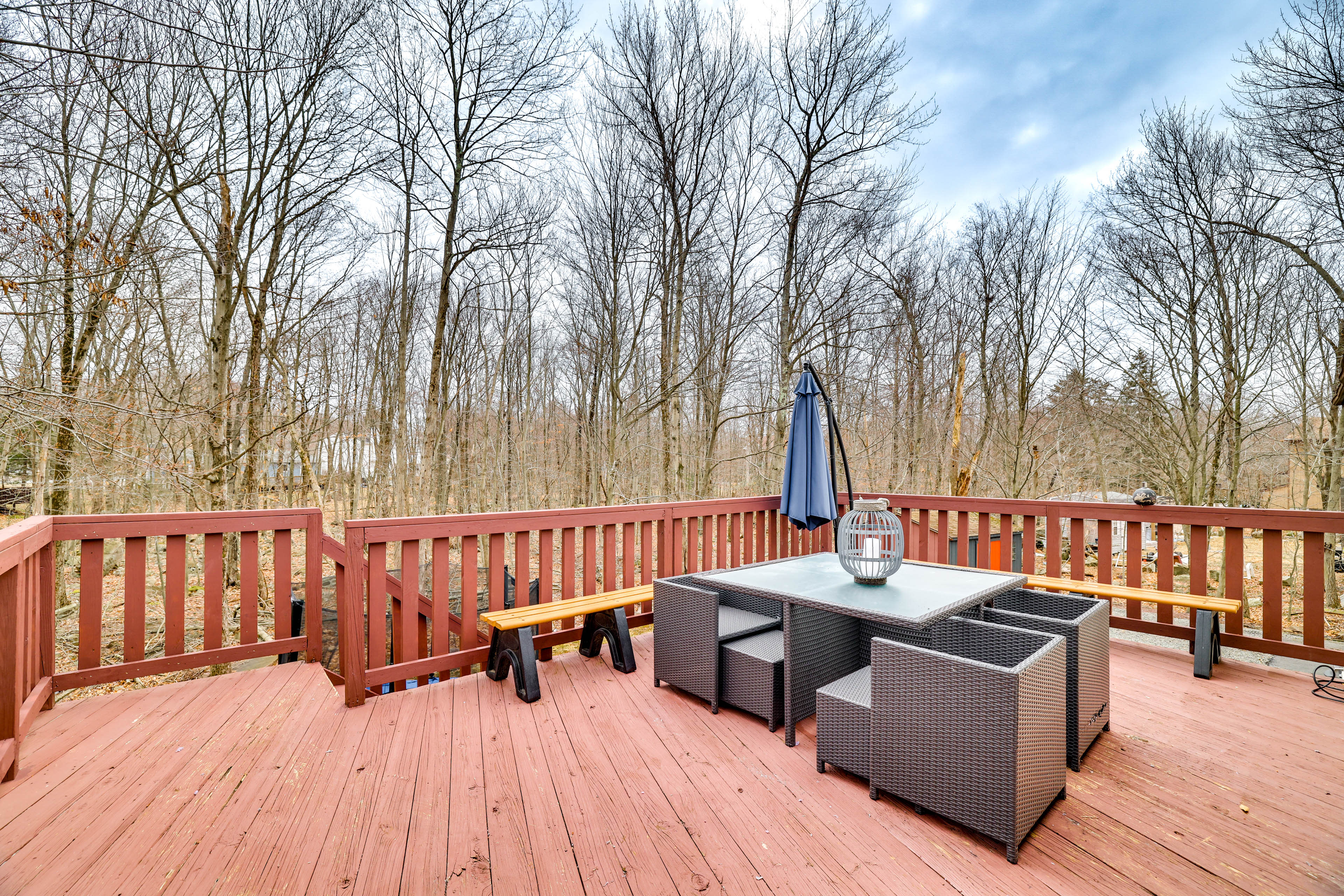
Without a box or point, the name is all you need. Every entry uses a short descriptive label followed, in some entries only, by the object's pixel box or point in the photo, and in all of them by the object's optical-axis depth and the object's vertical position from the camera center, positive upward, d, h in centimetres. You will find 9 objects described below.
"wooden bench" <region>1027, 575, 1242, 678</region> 288 -90
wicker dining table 209 -65
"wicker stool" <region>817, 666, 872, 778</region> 196 -105
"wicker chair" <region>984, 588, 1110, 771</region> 208 -80
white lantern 245 -45
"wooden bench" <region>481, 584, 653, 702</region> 271 -103
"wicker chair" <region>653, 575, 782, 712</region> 260 -95
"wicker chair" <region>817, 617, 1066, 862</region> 158 -92
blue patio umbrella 363 -12
